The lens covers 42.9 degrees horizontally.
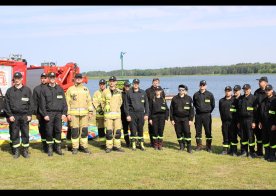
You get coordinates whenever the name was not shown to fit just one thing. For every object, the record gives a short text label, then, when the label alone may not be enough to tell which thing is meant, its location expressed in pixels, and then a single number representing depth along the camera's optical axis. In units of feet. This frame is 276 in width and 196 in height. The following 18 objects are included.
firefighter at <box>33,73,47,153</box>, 30.76
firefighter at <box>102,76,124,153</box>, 32.27
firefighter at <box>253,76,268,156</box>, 28.84
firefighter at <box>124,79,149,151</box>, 33.68
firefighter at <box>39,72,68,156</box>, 30.42
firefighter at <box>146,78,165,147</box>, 34.86
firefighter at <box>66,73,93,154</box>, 31.22
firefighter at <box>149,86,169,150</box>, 34.35
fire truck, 56.34
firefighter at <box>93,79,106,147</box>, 34.09
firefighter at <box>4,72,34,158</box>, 29.07
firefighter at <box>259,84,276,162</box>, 27.78
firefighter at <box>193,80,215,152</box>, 32.81
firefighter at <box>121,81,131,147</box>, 35.63
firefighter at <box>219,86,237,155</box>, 30.99
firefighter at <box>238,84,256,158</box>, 29.55
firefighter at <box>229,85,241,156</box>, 30.78
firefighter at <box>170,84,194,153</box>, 33.12
